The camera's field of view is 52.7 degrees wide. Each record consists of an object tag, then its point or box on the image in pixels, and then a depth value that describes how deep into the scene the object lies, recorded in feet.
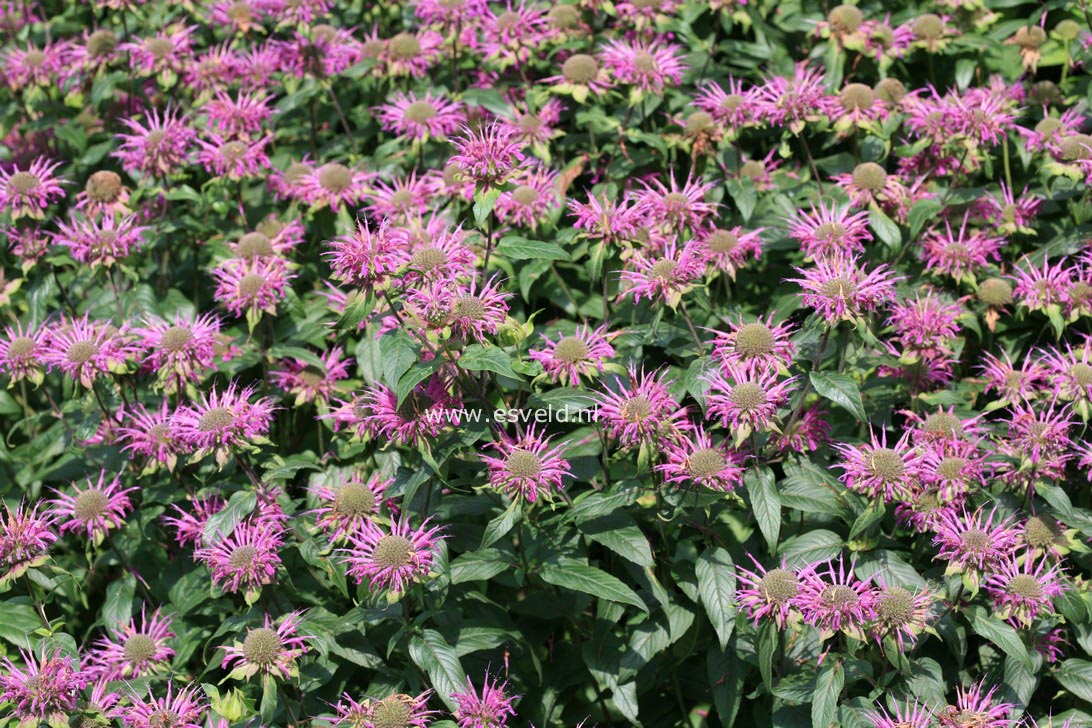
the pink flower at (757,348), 9.33
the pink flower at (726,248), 10.85
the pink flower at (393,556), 8.86
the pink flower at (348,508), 9.44
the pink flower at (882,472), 9.04
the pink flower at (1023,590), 8.87
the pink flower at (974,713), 8.67
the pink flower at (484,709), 9.09
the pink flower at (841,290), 8.89
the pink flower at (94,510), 10.68
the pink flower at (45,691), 9.05
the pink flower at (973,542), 8.85
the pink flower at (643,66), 12.14
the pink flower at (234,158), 12.57
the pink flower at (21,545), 9.96
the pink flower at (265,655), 8.85
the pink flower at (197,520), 10.45
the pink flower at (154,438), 10.57
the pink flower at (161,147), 12.75
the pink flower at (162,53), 13.85
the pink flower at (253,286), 11.03
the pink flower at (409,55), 13.35
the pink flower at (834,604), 8.36
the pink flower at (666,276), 9.61
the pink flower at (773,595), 8.59
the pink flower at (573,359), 9.29
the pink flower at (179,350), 10.78
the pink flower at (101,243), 11.85
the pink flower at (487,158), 9.07
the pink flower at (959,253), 11.14
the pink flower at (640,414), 9.08
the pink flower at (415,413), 9.20
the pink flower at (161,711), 9.14
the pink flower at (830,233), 10.37
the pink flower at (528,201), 11.29
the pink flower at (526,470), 9.06
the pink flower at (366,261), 8.91
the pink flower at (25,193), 12.43
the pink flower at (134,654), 10.13
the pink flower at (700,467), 9.15
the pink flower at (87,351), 10.80
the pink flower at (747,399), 9.06
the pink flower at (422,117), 12.78
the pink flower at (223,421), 9.81
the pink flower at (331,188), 12.33
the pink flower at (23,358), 11.14
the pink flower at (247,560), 9.45
